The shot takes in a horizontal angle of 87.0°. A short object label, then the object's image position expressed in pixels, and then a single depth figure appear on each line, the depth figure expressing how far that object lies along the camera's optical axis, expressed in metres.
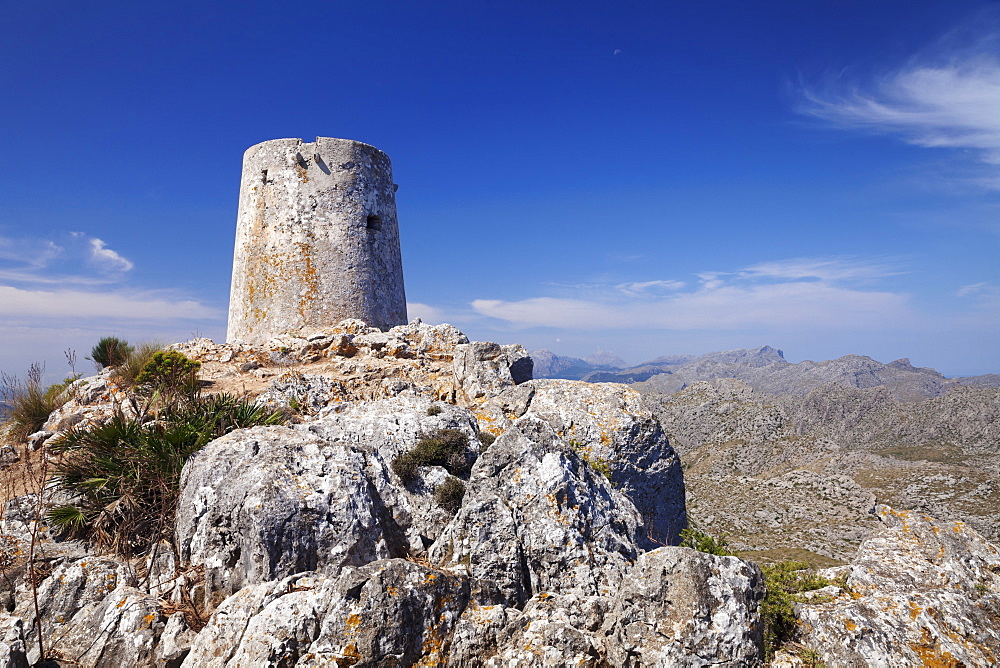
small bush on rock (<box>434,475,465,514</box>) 7.08
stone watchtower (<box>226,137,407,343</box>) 15.66
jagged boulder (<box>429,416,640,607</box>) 5.70
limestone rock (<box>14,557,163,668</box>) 5.14
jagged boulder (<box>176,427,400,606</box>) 5.88
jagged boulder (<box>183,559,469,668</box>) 4.53
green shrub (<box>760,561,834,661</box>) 4.74
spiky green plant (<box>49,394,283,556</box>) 7.07
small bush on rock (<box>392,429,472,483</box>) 7.47
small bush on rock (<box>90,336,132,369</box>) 14.70
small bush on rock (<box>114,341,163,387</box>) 12.44
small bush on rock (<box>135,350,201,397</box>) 10.74
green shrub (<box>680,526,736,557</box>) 7.35
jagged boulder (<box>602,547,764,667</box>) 4.43
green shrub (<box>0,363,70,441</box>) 12.55
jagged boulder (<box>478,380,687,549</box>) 8.24
